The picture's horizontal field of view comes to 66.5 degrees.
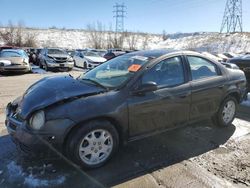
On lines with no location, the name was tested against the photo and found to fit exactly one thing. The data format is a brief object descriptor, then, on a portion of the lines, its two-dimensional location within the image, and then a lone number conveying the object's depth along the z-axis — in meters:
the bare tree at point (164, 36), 43.72
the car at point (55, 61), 11.64
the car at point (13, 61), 9.61
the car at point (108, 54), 15.22
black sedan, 2.34
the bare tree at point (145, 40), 39.23
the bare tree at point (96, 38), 36.23
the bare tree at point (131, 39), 37.59
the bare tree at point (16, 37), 31.42
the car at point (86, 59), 12.66
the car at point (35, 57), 14.14
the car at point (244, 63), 5.35
